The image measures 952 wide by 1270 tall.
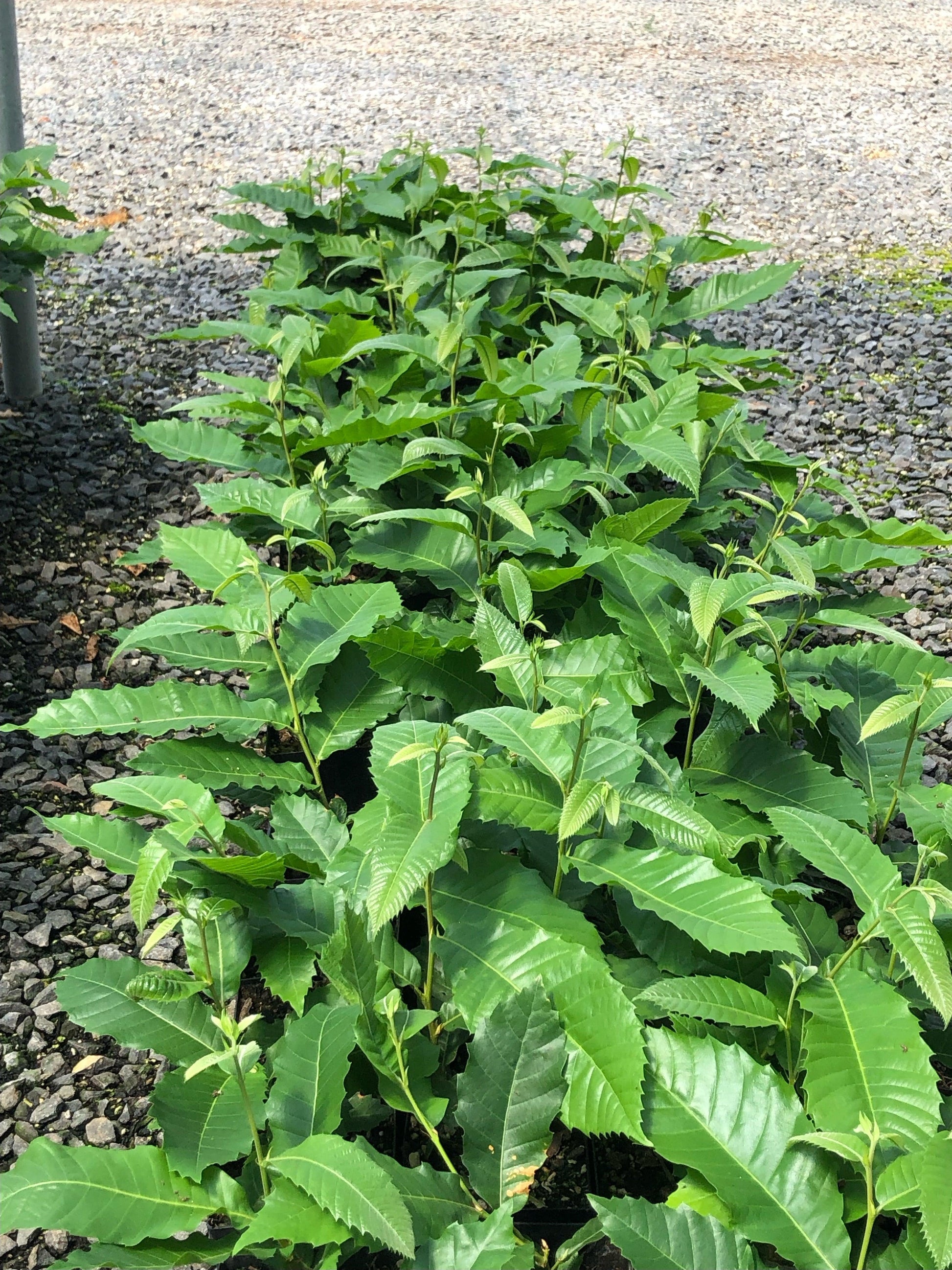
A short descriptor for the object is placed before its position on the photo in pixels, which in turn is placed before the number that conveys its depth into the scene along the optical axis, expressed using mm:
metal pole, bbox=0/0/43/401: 3326
